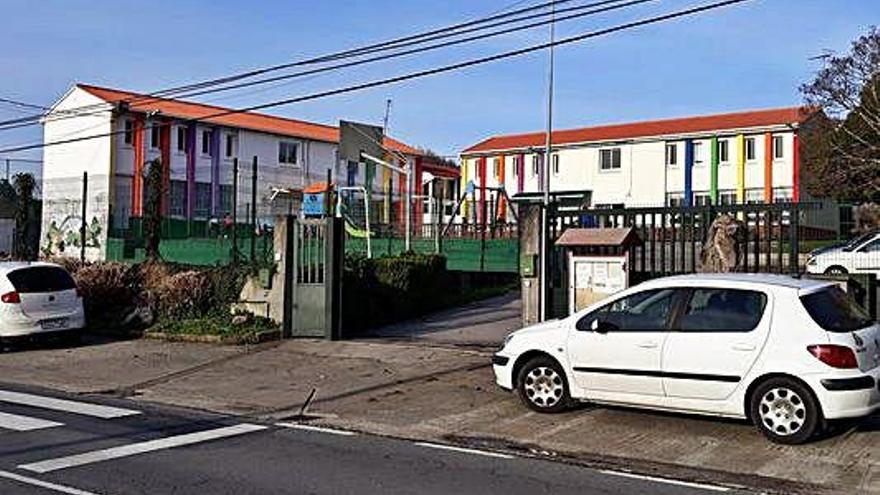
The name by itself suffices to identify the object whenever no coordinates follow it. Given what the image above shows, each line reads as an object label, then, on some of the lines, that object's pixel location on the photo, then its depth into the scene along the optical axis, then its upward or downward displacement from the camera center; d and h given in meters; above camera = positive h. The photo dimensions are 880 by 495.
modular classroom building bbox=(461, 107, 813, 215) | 47.72 +5.34
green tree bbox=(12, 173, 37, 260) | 27.31 +1.07
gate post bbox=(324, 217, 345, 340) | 16.92 -0.31
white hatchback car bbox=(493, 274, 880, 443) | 8.91 -0.88
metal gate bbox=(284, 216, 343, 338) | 16.95 -0.34
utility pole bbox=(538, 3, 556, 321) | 14.64 -0.04
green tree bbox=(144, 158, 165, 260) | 22.66 +1.15
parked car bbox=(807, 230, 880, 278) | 18.64 +0.11
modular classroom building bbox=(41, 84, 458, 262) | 33.69 +5.44
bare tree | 40.25 +5.63
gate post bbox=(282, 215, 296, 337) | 17.34 -0.30
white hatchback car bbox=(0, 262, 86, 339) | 16.70 -0.80
